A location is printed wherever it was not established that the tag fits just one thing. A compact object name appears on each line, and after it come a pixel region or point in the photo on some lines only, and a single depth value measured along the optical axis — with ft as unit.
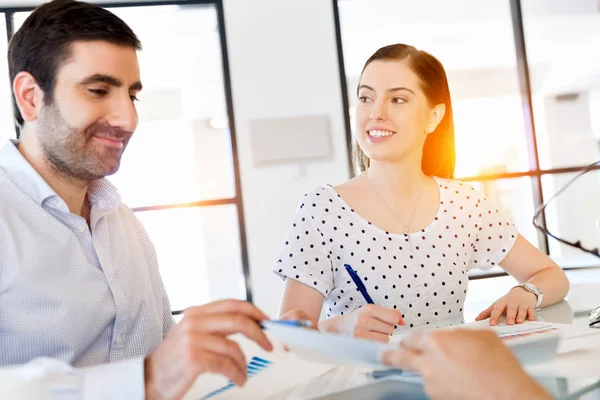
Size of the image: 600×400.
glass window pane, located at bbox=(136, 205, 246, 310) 12.98
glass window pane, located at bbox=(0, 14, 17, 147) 12.20
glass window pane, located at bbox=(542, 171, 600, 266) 16.38
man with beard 3.46
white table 2.52
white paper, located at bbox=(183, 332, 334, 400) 2.91
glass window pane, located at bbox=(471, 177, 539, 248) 20.79
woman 5.25
